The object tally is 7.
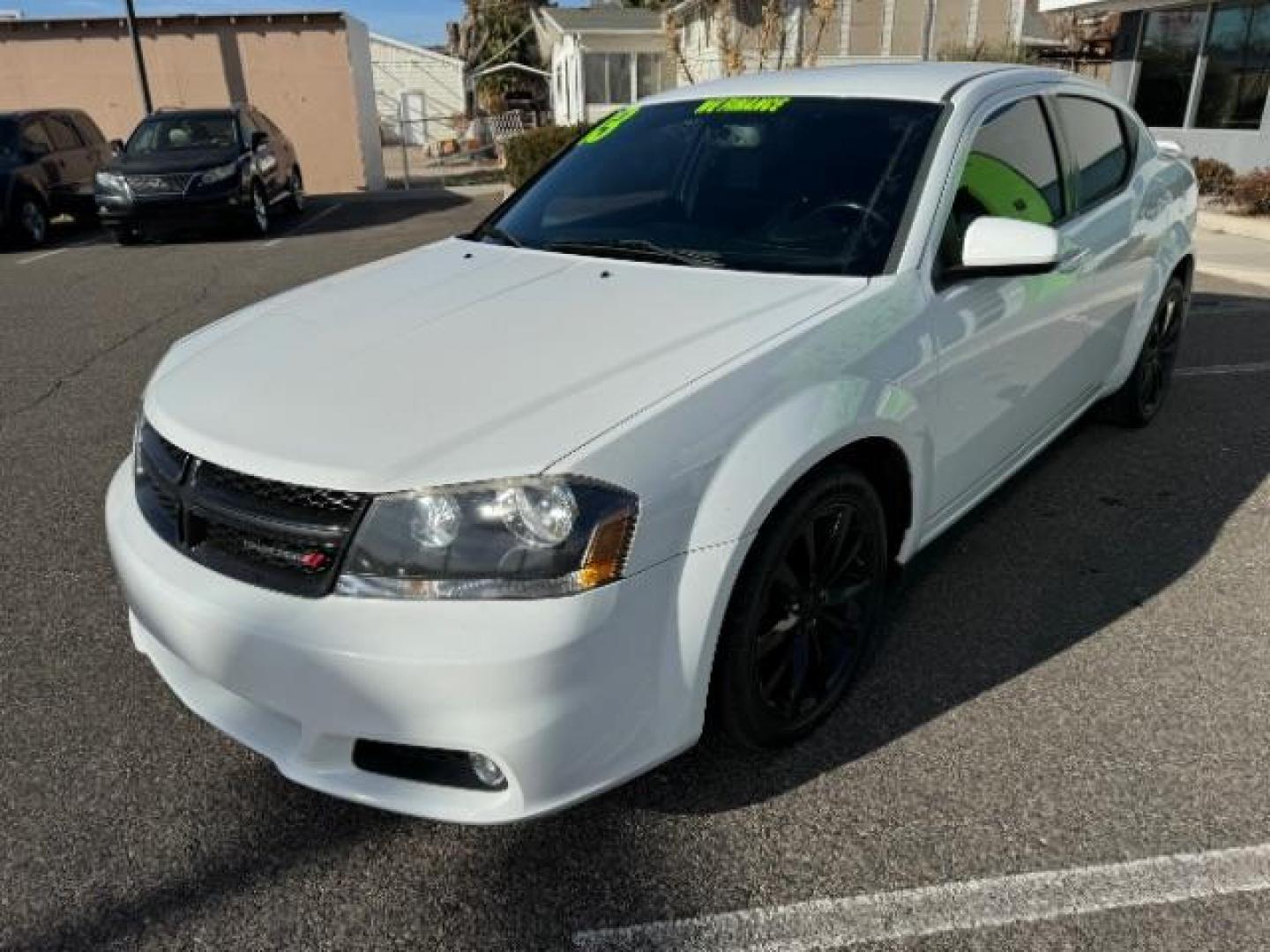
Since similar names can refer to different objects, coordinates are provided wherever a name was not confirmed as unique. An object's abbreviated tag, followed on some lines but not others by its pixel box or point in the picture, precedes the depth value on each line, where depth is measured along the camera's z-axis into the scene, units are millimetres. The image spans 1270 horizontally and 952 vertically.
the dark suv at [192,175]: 12320
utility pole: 18570
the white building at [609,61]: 27656
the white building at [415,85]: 38938
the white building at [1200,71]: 13930
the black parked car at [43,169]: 12547
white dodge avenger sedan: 1880
